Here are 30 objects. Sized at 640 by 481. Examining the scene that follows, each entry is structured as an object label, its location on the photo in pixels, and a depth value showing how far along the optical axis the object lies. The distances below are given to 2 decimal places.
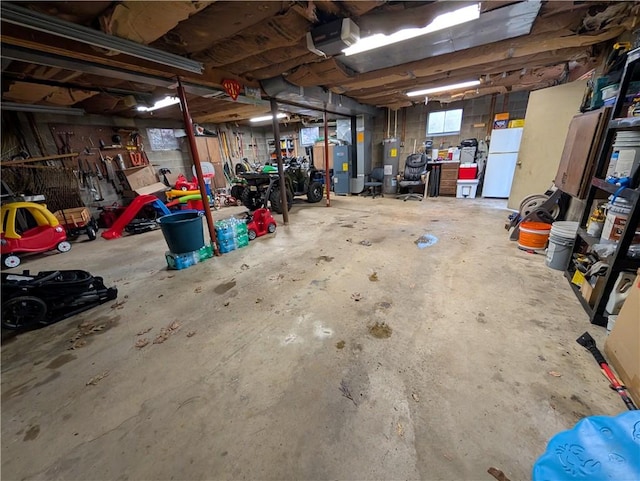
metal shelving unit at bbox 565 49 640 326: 1.52
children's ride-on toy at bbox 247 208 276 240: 3.88
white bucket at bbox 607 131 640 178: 1.66
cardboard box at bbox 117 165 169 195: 5.47
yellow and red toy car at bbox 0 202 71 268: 3.26
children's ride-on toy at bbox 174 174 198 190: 5.97
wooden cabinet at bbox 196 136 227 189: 7.10
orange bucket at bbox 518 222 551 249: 2.84
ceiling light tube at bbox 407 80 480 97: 4.45
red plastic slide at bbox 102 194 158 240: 4.46
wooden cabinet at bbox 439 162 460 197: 6.21
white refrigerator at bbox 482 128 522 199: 5.36
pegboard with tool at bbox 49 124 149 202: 4.87
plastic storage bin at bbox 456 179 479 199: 6.05
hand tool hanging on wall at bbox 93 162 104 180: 5.24
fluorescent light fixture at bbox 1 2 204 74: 1.52
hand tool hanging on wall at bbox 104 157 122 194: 5.39
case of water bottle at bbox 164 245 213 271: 2.94
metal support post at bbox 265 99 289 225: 4.00
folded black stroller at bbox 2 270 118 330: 1.90
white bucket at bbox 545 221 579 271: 2.36
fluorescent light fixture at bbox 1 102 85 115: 3.76
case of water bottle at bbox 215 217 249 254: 3.32
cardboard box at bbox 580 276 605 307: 1.78
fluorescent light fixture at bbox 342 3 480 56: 2.02
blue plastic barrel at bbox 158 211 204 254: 2.79
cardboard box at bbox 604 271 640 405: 1.22
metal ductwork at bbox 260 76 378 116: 3.58
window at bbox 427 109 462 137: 6.36
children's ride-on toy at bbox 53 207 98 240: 4.28
